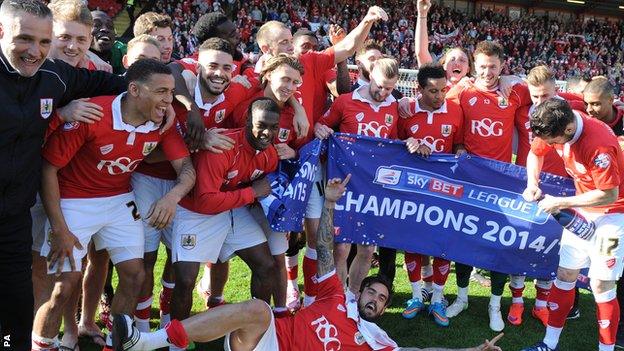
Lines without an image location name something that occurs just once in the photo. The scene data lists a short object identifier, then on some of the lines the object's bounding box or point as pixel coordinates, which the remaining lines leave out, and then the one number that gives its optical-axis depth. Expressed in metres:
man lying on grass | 3.37
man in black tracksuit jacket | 3.09
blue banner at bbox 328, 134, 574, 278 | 5.18
